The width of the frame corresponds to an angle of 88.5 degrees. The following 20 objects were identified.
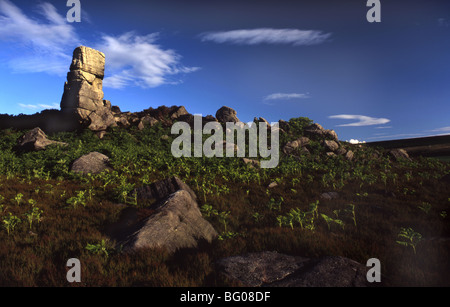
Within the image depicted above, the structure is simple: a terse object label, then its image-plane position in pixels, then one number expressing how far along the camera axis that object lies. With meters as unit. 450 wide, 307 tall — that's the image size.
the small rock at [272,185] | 13.05
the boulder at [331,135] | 29.26
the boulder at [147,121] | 28.03
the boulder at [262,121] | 33.44
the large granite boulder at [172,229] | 6.18
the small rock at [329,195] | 11.26
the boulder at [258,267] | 4.81
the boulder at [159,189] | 10.02
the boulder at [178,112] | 31.92
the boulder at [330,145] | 25.27
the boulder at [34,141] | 17.44
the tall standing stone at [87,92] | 24.62
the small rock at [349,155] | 22.53
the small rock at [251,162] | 17.65
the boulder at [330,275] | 4.54
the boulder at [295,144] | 24.89
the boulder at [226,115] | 33.62
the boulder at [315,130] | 29.77
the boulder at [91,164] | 13.77
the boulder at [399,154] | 23.69
